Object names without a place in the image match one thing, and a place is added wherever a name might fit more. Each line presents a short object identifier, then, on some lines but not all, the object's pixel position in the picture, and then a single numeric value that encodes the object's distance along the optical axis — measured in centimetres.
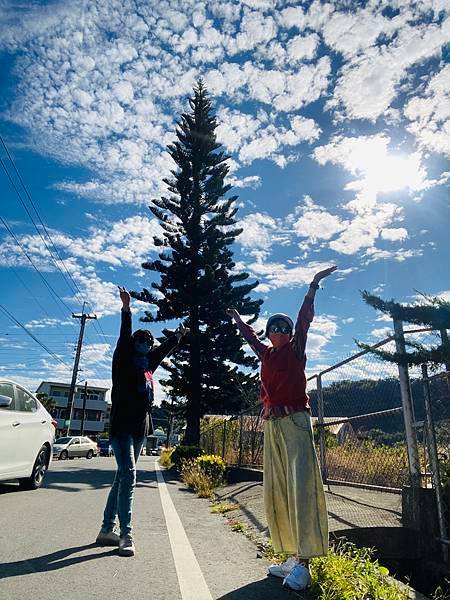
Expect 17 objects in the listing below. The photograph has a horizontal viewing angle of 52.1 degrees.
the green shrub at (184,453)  1576
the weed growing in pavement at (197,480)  790
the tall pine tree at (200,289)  2183
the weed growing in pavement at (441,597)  260
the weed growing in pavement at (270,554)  327
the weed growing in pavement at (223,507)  576
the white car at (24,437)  584
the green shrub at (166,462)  1753
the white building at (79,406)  7662
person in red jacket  263
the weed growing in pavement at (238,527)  440
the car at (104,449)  4453
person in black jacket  360
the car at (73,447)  2678
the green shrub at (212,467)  959
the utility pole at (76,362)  3693
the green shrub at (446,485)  369
